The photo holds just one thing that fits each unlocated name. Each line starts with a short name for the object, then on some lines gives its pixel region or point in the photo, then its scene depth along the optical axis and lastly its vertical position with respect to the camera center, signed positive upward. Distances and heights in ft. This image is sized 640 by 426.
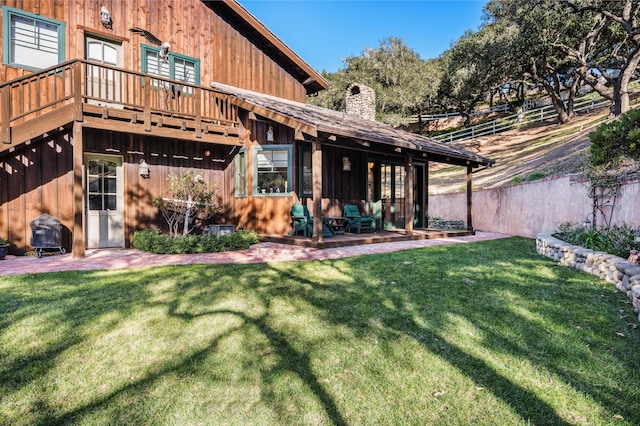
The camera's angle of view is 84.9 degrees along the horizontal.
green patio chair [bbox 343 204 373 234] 31.17 -0.85
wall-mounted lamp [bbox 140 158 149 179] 26.37 +3.26
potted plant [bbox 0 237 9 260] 20.56 -2.03
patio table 28.22 -1.20
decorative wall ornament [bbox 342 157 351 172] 32.60 +4.36
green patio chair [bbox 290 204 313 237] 27.71 -0.65
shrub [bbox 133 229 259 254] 22.16 -2.02
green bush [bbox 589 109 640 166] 19.43 +3.99
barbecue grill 21.22 -1.22
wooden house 22.58 +5.77
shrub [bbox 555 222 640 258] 16.97 -1.68
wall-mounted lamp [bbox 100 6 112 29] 25.71 +14.47
